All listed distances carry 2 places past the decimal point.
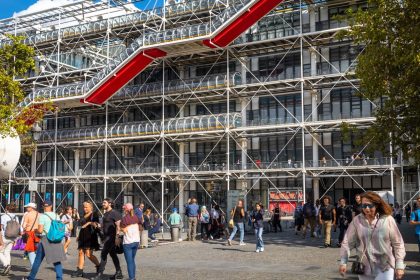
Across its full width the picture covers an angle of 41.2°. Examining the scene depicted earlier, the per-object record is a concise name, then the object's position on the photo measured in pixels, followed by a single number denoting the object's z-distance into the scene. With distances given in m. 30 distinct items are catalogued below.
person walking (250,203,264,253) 16.47
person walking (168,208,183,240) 21.11
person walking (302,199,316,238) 20.39
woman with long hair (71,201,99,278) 11.84
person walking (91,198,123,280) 11.13
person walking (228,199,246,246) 18.00
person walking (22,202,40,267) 11.15
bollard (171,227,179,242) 21.08
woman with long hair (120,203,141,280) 10.53
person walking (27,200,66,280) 10.12
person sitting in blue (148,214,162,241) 21.61
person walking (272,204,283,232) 25.44
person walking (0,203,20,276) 12.05
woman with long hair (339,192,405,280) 5.94
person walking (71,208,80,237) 21.11
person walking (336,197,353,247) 16.61
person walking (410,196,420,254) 13.26
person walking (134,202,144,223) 19.43
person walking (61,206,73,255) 14.15
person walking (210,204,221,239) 22.38
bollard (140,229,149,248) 18.88
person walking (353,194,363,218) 14.41
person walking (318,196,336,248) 17.05
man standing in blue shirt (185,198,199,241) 21.02
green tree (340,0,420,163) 16.17
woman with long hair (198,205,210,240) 22.02
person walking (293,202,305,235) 23.13
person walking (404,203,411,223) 25.45
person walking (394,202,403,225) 26.28
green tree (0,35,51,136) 18.66
